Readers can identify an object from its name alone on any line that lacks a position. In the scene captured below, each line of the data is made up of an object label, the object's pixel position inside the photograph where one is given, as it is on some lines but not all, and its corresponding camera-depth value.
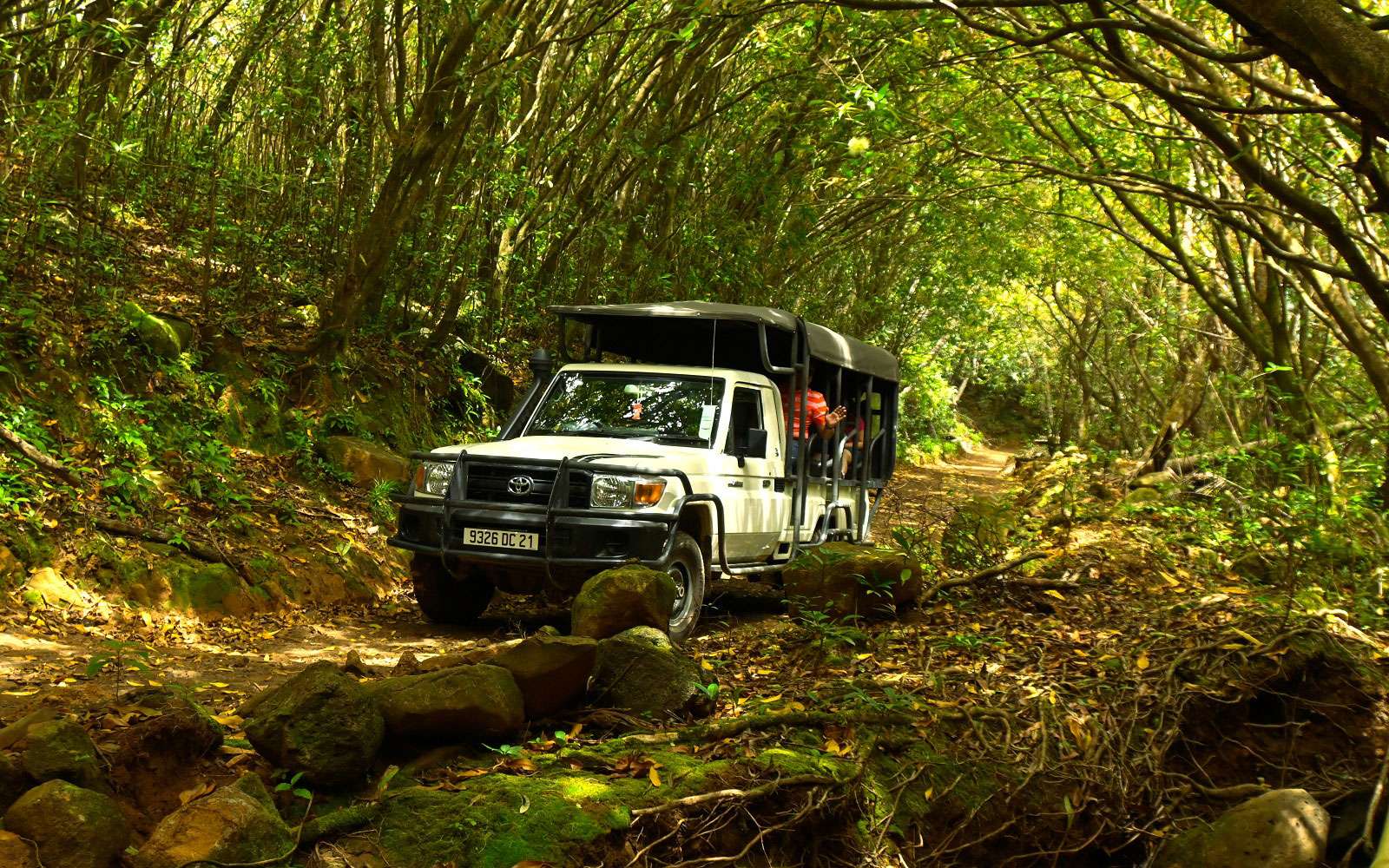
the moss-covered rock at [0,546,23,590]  7.26
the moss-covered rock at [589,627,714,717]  5.73
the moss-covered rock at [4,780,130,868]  3.54
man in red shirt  10.77
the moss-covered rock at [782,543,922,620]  8.12
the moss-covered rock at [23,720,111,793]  3.89
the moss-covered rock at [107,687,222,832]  4.25
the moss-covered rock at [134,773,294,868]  3.58
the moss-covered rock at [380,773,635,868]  4.10
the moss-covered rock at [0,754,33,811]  3.86
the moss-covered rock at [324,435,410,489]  11.30
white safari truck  7.71
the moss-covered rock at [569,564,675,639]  6.64
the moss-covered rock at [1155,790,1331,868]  4.48
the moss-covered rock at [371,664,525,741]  4.81
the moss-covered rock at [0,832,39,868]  3.43
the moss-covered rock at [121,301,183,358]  10.30
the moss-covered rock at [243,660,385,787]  4.43
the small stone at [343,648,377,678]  5.67
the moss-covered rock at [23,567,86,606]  7.30
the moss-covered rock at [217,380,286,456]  10.73
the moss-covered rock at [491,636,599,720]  5.32
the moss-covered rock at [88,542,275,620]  7.80
